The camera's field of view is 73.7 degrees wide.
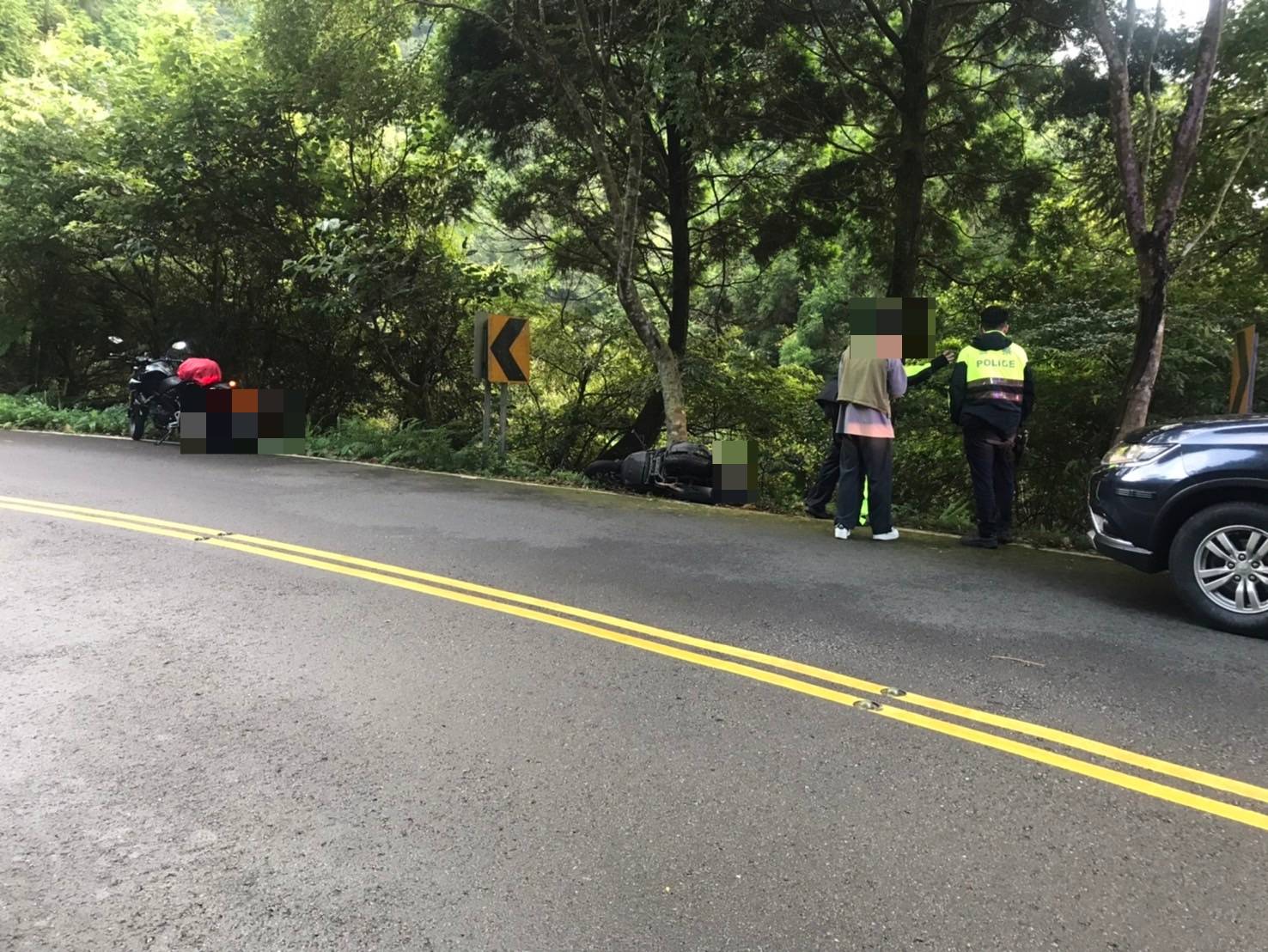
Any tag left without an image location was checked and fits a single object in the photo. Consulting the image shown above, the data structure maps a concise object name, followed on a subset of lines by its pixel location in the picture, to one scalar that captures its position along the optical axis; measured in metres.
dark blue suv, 4.79
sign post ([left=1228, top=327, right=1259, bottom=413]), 6.52
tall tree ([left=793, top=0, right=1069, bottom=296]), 11.52
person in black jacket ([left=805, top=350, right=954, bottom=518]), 7.72
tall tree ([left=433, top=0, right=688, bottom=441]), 10.64
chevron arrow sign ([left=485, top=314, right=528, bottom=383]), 10.47
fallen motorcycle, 9.37
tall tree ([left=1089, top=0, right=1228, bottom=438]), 7.26
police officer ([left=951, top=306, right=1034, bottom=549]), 6.89
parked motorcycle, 12.02
